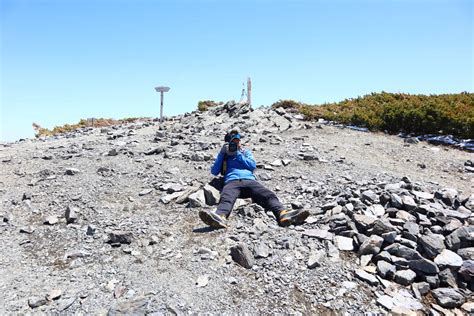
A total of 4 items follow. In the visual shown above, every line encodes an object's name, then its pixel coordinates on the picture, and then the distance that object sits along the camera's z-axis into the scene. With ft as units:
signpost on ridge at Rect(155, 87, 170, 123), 55.57
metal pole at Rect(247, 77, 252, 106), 67.10
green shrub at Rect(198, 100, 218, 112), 71.84
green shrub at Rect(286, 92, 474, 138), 46.57
